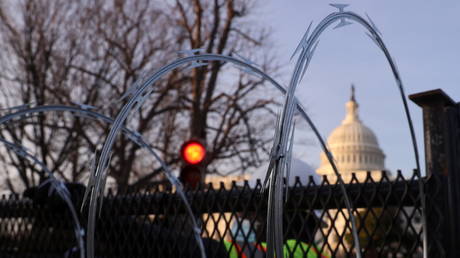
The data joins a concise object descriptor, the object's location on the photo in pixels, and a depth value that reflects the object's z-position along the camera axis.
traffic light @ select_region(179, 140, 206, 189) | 9.93
